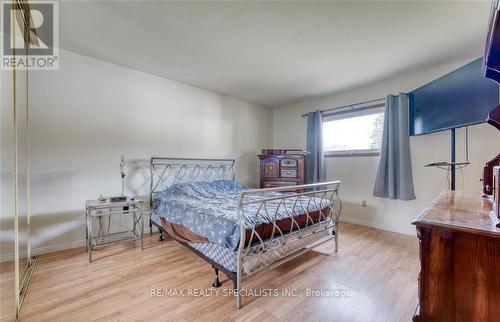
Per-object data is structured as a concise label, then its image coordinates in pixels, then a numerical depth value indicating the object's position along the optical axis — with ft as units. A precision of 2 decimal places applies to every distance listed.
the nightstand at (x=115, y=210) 7.81
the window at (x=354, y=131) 12.18
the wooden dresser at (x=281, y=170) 13.44
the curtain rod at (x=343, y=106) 11.86
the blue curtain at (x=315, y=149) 13.89
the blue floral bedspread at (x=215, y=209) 5.83
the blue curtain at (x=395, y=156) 10.62
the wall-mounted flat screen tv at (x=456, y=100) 6.34
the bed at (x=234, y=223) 5.59
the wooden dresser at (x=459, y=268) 2.64
